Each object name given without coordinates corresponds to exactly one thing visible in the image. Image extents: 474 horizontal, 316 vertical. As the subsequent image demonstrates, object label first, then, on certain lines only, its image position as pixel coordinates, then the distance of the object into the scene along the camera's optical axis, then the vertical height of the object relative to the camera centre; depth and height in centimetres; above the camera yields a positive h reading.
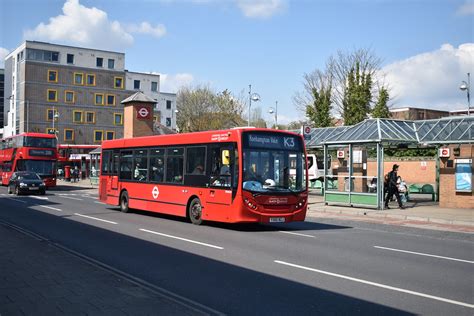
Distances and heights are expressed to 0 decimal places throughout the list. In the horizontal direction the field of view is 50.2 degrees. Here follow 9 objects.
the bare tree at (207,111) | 5747 +701
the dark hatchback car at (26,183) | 3174 -99
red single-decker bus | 1435 -17
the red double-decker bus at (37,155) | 3925 +104
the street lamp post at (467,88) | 3766 +651
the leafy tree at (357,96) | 5003 +762
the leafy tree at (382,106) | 4834 +645
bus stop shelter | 2269 +147
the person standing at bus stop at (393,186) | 2264 -58
